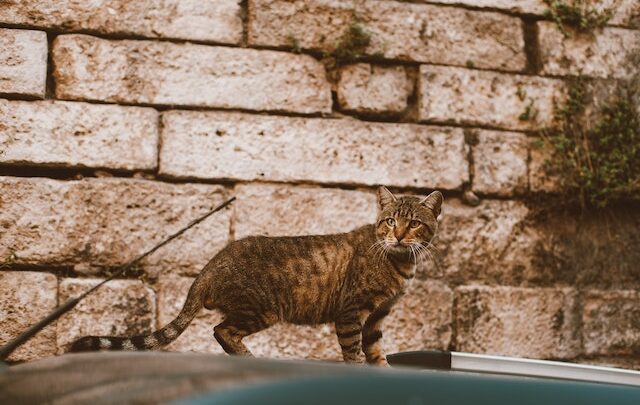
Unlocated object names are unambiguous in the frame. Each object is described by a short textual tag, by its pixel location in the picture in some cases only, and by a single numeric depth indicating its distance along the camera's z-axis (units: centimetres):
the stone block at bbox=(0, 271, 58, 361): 475
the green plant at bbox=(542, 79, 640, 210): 555
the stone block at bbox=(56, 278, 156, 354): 484
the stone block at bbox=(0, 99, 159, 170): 489
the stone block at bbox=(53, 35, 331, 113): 504
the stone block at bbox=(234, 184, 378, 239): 514
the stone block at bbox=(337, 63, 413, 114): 538
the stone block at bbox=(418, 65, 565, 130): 550
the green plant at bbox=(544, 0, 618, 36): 573
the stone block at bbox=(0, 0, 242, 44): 501
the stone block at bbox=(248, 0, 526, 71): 531
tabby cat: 431
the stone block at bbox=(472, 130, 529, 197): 552
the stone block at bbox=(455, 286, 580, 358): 535
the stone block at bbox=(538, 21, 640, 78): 573
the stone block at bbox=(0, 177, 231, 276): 485
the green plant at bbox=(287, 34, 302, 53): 530
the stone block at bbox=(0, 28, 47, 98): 492
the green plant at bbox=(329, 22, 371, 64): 535
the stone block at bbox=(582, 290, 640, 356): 549
